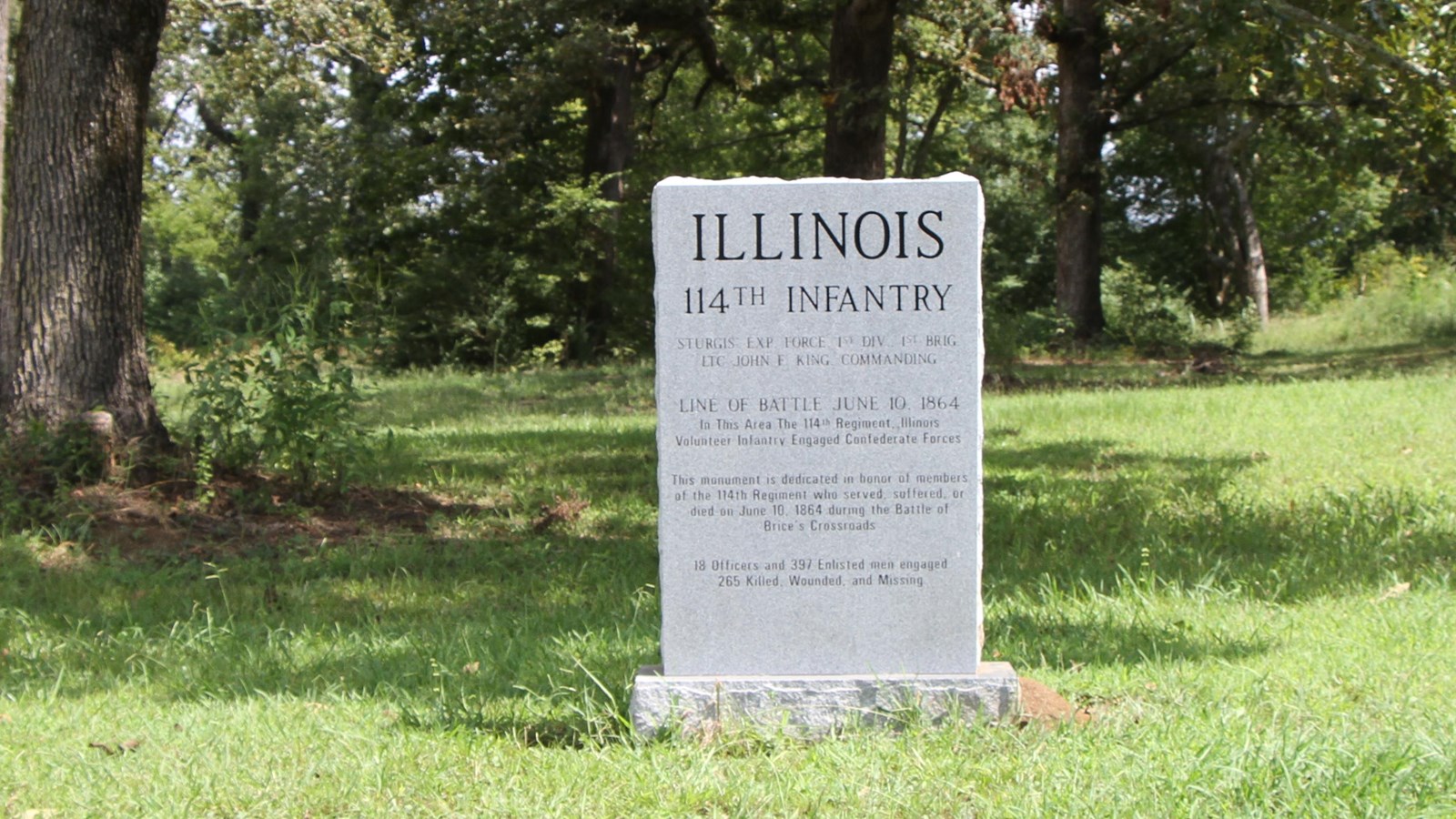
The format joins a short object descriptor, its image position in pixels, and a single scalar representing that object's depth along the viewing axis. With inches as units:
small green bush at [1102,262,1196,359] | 982.4
